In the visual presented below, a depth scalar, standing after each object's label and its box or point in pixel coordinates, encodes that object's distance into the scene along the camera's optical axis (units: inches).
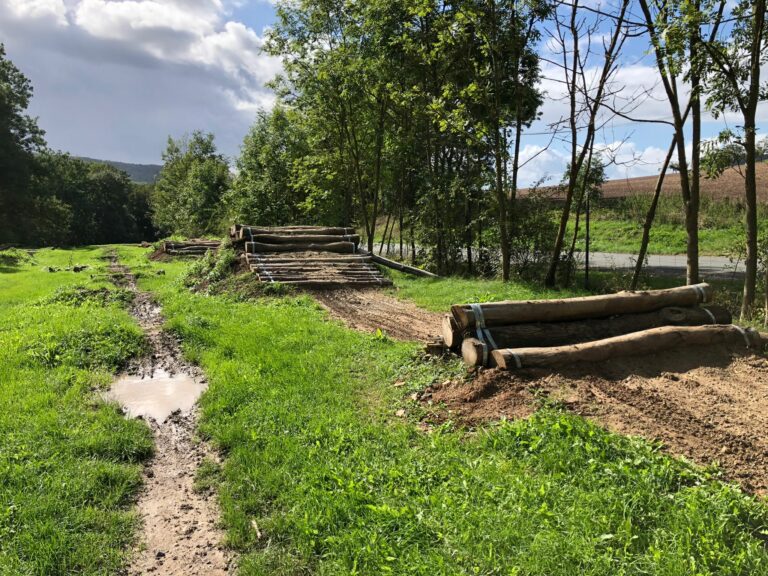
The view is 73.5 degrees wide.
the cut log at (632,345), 202.4
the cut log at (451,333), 230.4
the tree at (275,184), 1032.8
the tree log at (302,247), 568.4
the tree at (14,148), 1444.4
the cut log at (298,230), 605.6
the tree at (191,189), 1491.1
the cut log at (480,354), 210.5
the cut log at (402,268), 597.9
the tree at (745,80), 293.4
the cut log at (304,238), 594.5
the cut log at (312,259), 539.5
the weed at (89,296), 433.4
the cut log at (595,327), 222.2
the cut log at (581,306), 223.8
